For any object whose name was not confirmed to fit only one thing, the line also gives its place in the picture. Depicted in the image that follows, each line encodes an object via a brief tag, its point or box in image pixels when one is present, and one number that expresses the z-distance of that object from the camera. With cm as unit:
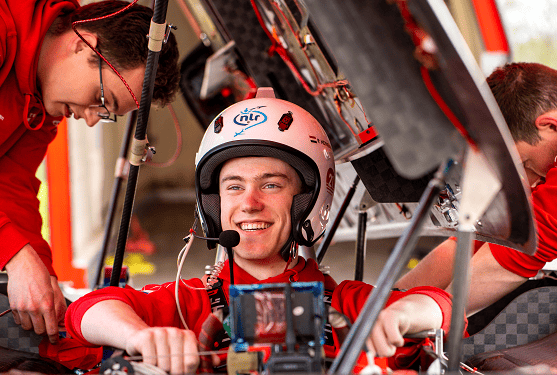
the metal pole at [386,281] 274
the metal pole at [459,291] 278
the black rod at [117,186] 365
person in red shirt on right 328
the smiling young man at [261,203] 319
